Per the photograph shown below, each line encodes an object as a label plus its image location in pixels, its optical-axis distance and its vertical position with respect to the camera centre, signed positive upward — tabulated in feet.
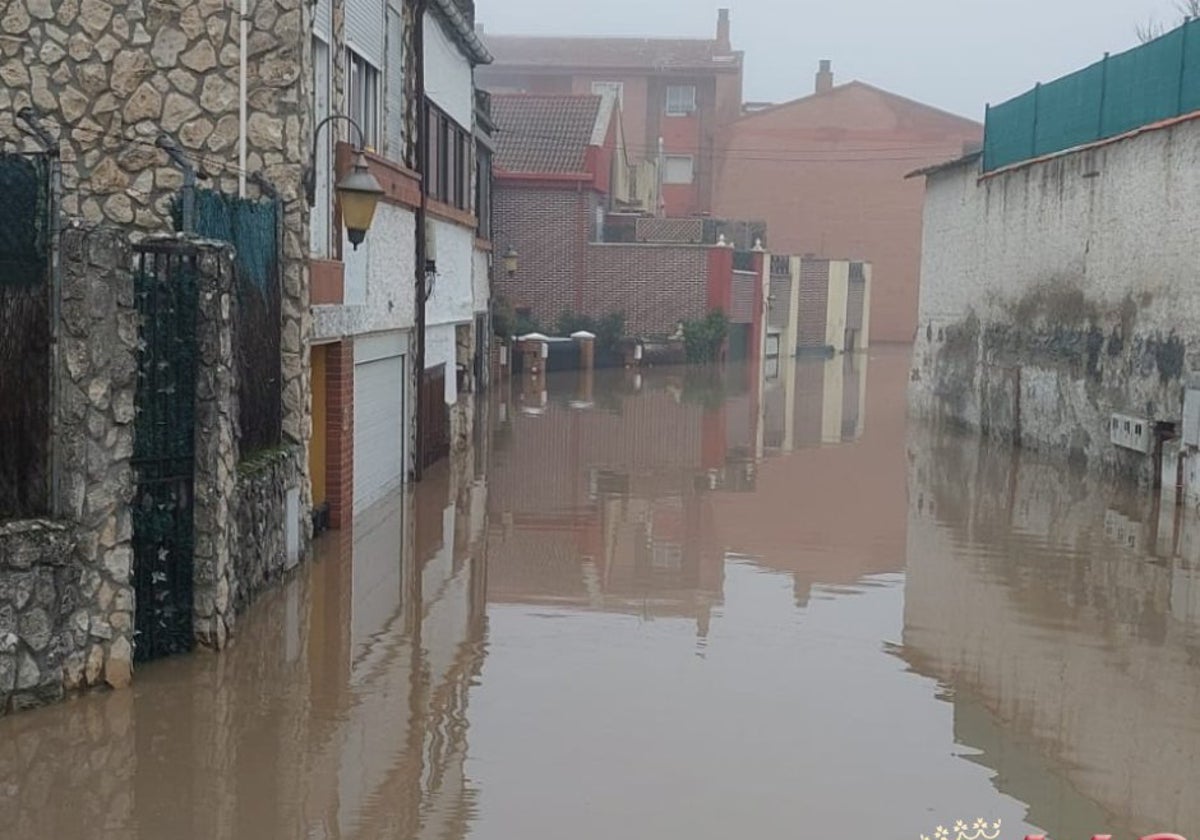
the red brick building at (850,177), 206.49 +13.77
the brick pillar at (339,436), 45.27 -5.36
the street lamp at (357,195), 41.63 +1.90
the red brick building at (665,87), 215.92 +27.70
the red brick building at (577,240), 136.46 +2.60
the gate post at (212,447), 30.78 -3.95
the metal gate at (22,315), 26.84 -1.12
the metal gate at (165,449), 29.99 -3.95
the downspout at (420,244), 58.08 +0.79
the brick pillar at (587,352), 133.18 -7.61
